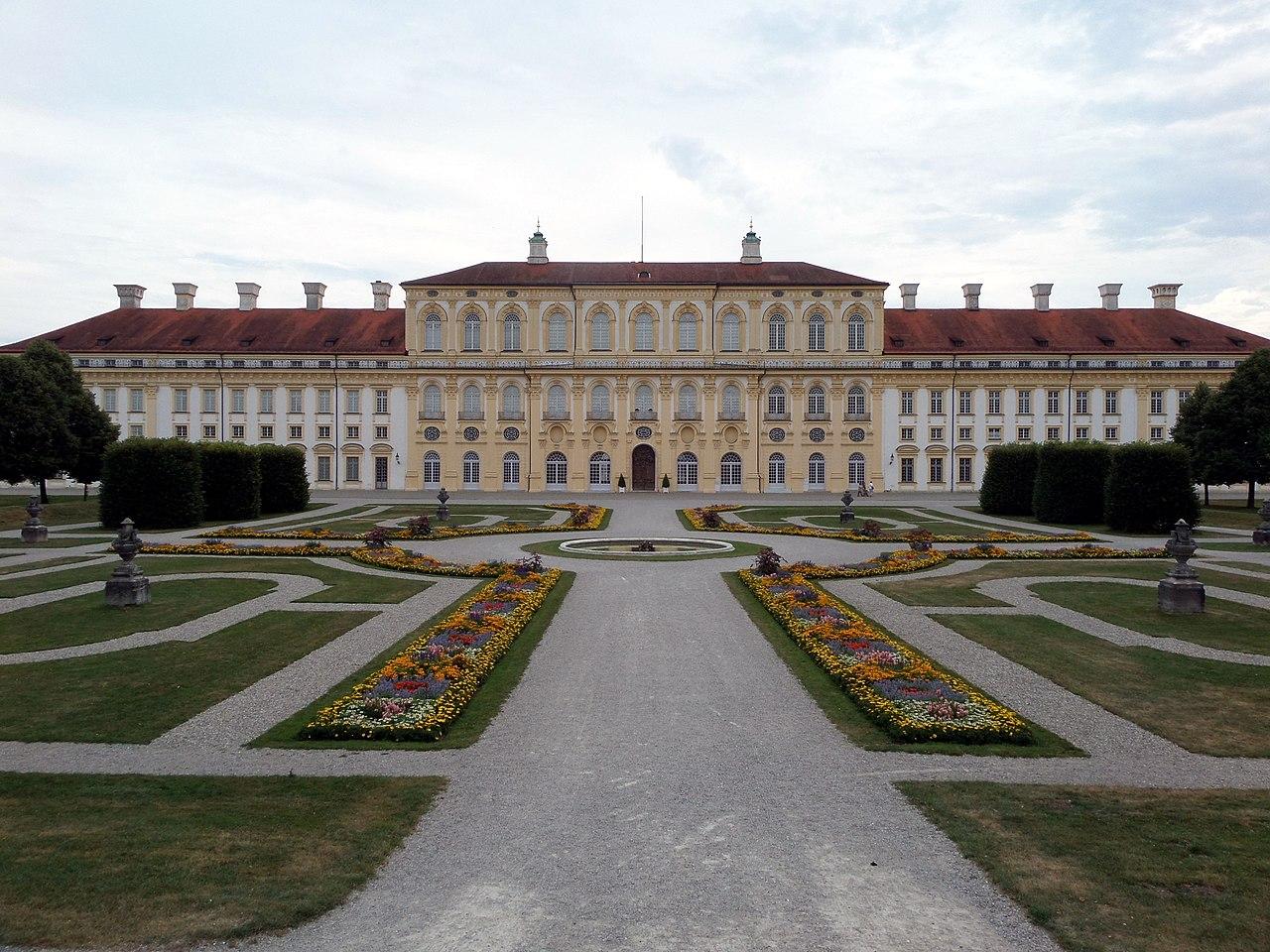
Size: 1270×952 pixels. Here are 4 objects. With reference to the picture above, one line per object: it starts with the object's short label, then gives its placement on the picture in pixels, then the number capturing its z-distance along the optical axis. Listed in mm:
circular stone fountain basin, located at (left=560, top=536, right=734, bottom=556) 27328
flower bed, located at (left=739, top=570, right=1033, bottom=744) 9844
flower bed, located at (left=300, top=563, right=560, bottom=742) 9914
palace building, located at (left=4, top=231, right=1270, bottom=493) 63531
